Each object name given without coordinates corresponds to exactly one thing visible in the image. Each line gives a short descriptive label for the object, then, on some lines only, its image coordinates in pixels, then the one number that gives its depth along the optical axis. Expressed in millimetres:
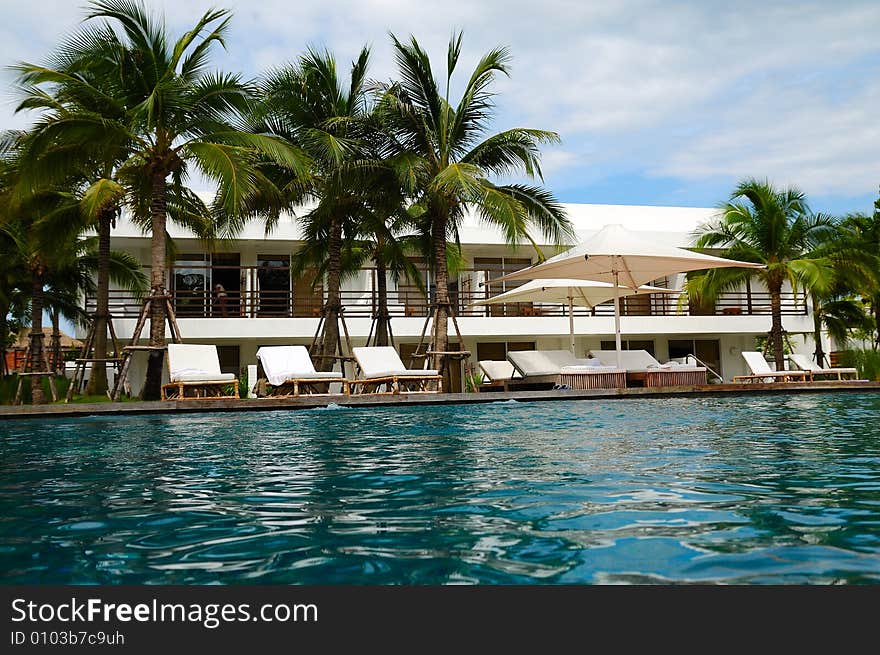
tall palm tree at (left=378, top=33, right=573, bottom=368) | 15391
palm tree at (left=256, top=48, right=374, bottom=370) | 15992
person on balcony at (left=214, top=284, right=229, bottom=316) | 21797
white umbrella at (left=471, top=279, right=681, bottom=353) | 17328
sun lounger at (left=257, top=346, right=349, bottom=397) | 13672
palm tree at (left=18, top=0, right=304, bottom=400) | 12812
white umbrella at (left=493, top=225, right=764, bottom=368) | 14219
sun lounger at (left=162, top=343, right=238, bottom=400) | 13016
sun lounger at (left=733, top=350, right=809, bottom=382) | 17000
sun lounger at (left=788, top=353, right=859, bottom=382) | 17914
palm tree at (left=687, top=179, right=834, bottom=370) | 20156
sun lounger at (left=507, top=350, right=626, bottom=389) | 14336
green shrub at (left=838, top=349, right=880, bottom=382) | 20531
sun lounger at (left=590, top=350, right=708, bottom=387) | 15023
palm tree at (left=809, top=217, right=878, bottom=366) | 20203
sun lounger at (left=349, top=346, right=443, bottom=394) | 14250
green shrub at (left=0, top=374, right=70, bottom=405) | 19141
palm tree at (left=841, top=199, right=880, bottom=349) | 20500
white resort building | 21969
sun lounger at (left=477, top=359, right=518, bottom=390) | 16859
